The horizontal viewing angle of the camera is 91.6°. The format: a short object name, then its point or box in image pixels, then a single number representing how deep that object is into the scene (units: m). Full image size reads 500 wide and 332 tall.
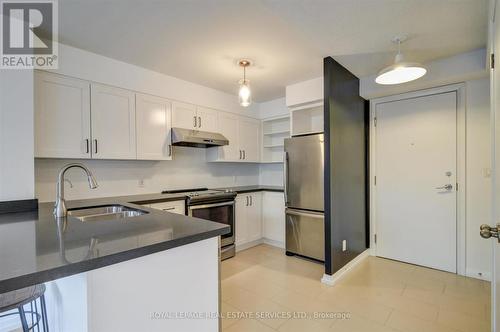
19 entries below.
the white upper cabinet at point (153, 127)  2.80
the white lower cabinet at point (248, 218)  3.53
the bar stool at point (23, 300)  1.12
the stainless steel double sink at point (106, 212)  1.87
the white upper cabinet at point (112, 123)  2.48
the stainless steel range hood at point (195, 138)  3.01
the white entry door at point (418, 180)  2.82
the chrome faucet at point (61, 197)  1.47
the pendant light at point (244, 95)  2.31
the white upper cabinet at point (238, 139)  3.68
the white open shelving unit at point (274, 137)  4.25
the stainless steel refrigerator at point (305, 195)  2.99
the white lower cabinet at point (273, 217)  3.69
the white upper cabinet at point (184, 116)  3.12
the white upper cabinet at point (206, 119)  3.39
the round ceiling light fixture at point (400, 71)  1.96
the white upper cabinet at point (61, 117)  2.16
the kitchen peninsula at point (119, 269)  0.83
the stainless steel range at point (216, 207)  2.94
